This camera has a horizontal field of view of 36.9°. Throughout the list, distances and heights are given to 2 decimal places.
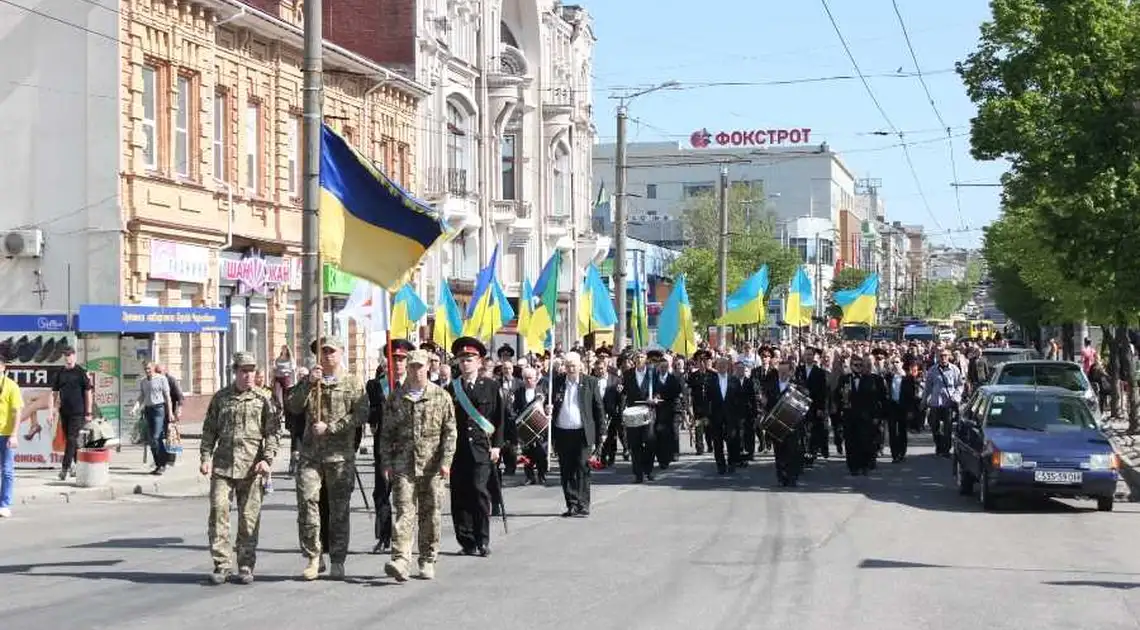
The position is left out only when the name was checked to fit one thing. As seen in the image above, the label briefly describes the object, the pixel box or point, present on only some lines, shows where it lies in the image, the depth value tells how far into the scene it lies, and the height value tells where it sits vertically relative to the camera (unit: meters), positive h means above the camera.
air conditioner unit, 30.44 +1.74
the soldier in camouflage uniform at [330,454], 12.35 -0.84
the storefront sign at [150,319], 26.64 +0.35
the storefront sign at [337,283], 39.31 +1.36
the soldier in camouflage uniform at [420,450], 12.51 -0.82
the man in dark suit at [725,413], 24.44 -1.07
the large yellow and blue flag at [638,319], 41.47 +0.50
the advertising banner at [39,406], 23.66 -0.89
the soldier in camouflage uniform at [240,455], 12.12 -0.83
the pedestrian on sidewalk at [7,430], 17.91 -0.93
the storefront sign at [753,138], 134.25 +15.88
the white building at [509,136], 50.06 +6.76
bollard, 21.31 -1.58
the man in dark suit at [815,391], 25.50 -0.78
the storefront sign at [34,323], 26.61 +0.29
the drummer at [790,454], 22.23 -1.51
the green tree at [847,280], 124.68 +4.28
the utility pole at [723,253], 52.44 +2.65
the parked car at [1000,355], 38.78 -0.40
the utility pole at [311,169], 19.95 +2.01
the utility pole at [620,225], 39.56 +2.66
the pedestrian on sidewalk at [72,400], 22.94 -0.79
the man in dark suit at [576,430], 17.81 -0.97
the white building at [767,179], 131.75 +12.78
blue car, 18.62 -1.24
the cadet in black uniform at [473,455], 13.89 -0.94
